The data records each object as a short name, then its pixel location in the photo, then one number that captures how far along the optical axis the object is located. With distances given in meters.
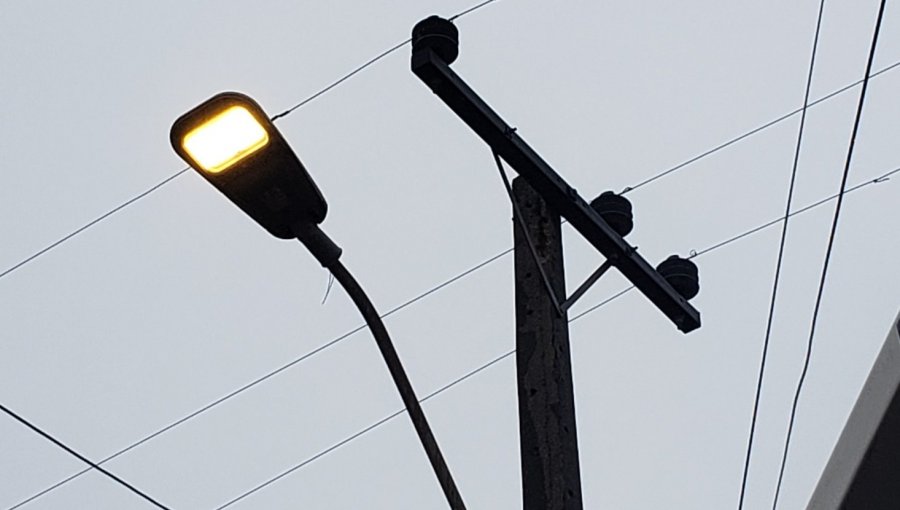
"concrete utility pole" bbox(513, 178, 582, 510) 9.36
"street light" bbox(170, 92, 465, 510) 8.37
